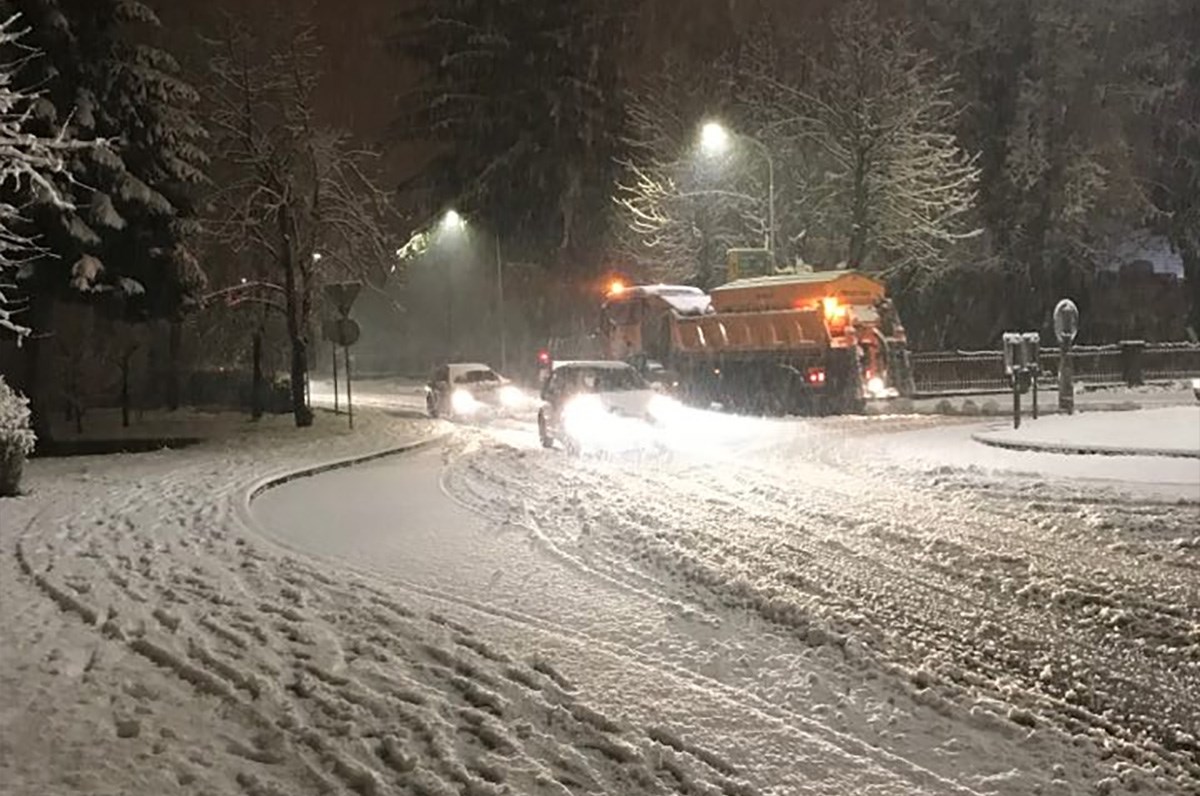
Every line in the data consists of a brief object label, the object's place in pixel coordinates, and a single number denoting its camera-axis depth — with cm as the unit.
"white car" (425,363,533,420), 3353
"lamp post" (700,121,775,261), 3712
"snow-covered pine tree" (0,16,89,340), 1358
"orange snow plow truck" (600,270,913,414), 3006
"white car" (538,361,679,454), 2208
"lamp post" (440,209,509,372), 5571
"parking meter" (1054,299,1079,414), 2448
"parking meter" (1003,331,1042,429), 2225
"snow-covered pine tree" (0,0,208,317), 2581
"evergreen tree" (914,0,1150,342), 4372
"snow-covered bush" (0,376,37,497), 1669
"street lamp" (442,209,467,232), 5682
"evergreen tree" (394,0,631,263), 5803
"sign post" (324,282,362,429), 2541
